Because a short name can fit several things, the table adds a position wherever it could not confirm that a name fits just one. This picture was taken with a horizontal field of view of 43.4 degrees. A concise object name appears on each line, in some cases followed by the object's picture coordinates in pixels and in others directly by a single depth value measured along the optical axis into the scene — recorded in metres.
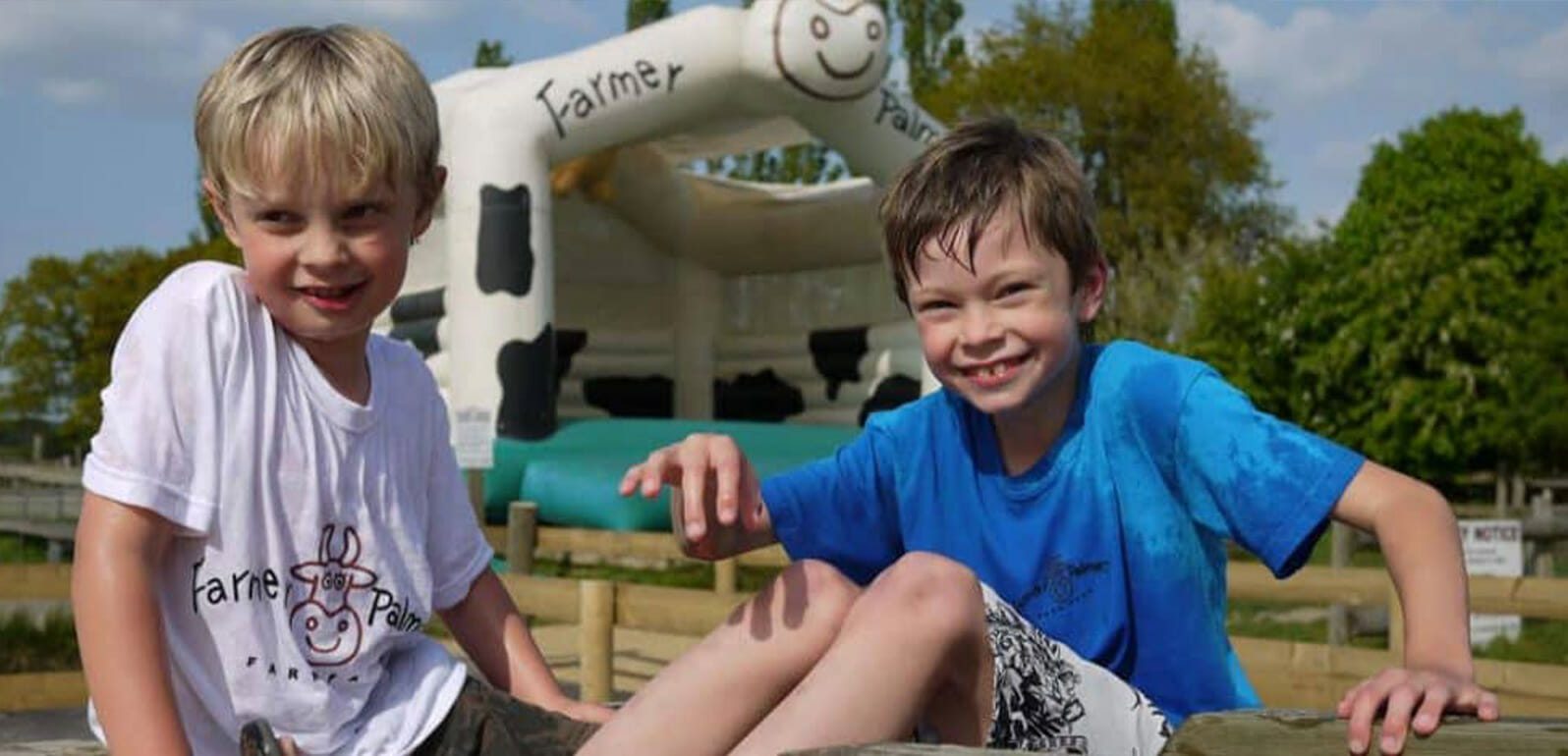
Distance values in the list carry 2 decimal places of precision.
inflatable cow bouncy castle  11.66
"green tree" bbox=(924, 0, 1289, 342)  30.48
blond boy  1.96
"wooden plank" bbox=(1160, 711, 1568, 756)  1.50
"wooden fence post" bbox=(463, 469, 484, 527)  10.02
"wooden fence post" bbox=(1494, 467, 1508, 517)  23.14
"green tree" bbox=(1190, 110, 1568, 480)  23.91
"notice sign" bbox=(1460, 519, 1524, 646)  9.35
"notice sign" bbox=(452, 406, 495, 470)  10.24
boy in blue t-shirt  1.94
